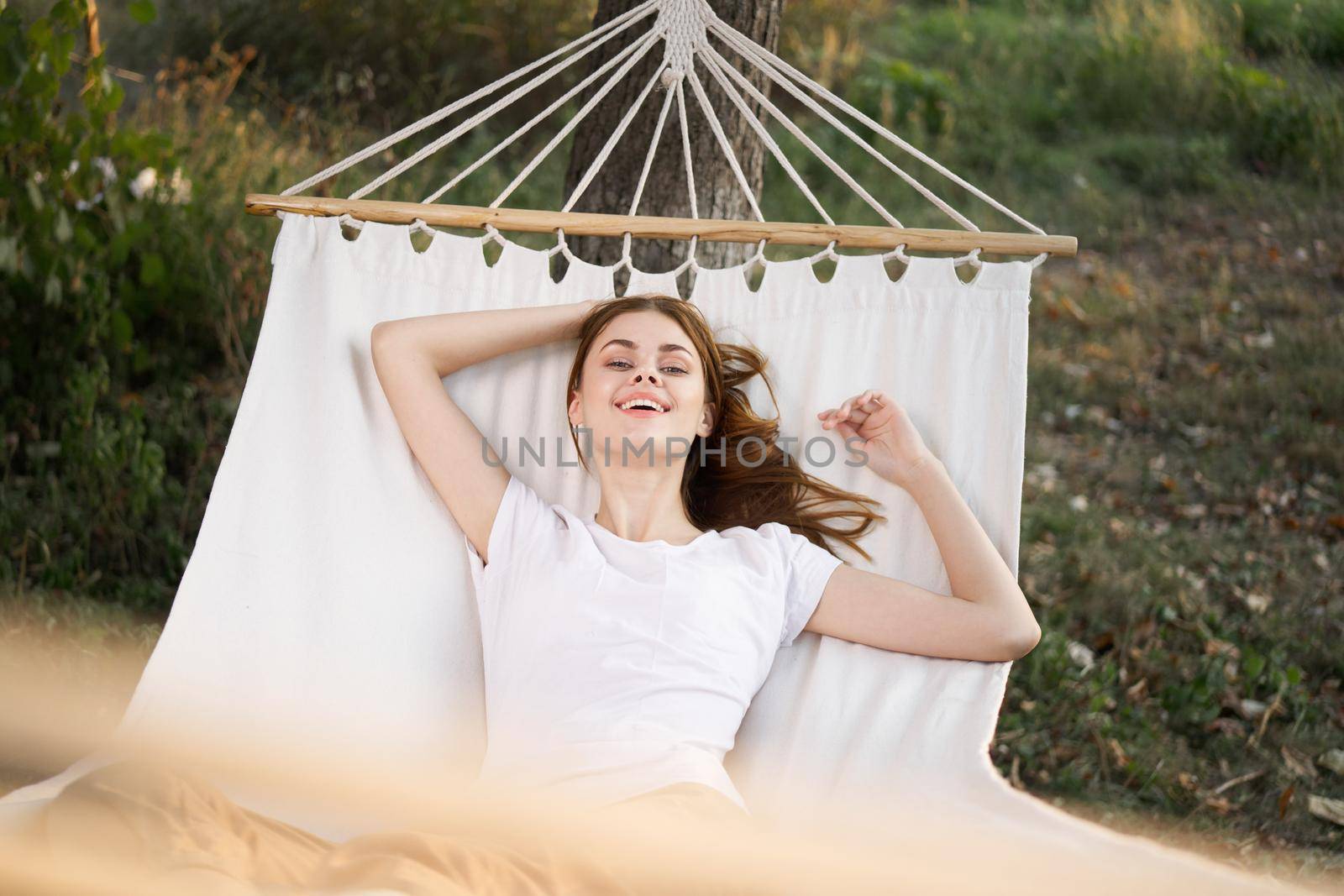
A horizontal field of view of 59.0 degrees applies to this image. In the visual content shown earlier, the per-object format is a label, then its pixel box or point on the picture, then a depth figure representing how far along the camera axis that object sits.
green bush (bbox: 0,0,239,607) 2.71
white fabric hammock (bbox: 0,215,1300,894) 1.77
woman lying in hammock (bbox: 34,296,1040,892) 1.67
